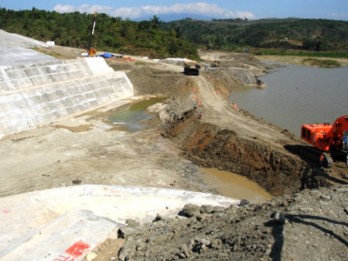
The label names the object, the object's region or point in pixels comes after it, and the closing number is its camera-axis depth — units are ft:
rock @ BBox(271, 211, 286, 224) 28.13
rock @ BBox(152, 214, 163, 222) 39.11
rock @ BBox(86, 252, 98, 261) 30.89
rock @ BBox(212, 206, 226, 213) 38.15
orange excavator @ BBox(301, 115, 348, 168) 52.39
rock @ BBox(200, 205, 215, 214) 38.86
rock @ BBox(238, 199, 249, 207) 42.78
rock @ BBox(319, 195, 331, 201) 32.22
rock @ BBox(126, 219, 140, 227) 36.60
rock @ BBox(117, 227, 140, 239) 33.74
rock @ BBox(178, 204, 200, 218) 38.68
